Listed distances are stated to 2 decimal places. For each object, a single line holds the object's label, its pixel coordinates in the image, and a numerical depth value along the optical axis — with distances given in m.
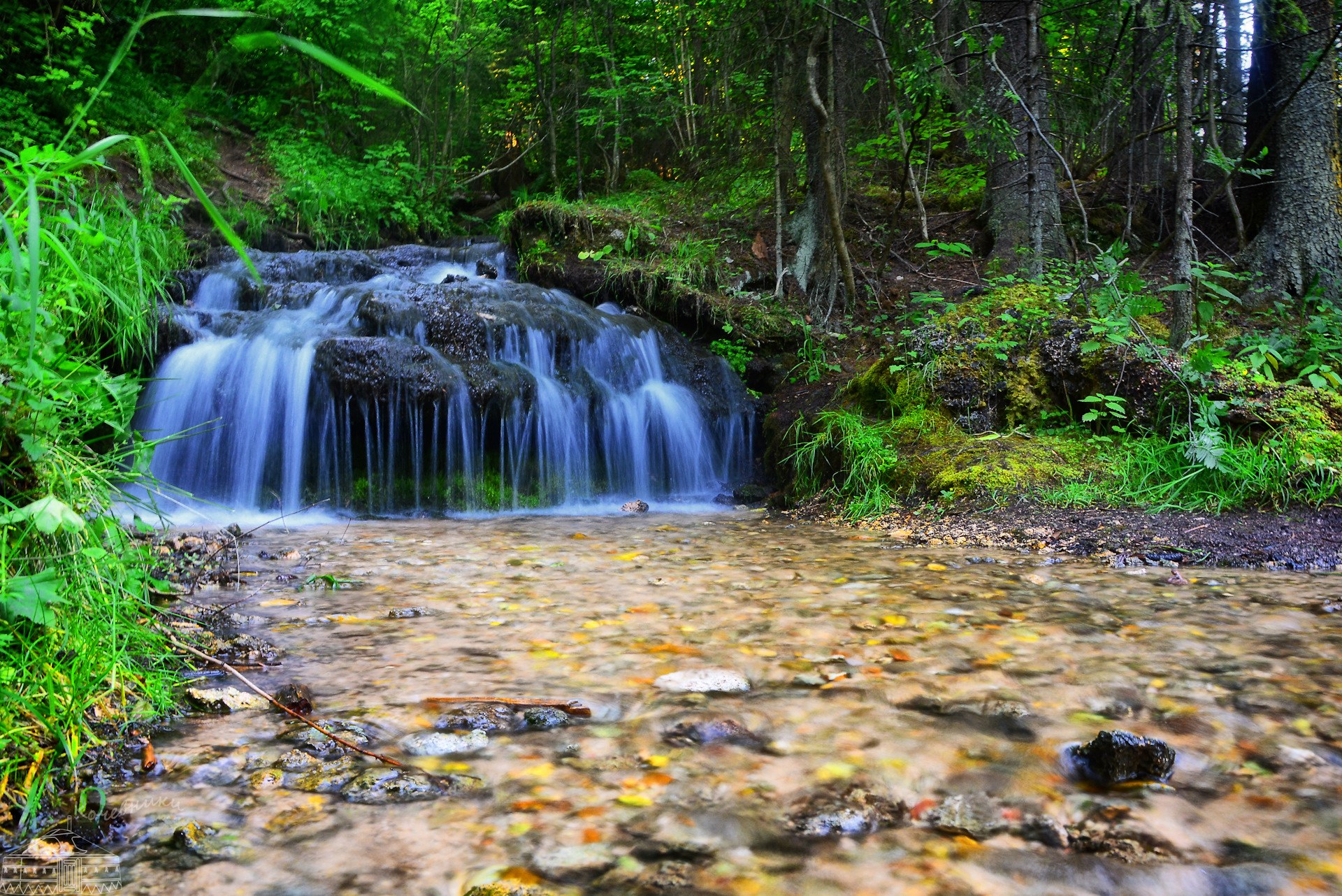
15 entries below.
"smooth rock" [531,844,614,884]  1.18
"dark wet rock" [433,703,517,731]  1.71
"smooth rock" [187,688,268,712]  1.74
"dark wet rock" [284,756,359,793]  1.43
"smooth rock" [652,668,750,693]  1.93
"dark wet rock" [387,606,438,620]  2.67
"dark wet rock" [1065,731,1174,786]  1.43
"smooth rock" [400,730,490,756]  1.59
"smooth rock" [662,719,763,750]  1.64
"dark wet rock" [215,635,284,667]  2.05
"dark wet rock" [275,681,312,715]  1.77
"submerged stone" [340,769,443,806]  1.41
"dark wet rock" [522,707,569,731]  1.73
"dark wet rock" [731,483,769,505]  6.81
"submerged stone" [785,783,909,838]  1.31
